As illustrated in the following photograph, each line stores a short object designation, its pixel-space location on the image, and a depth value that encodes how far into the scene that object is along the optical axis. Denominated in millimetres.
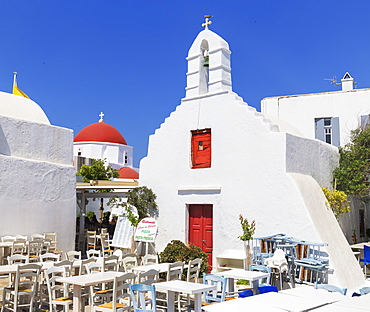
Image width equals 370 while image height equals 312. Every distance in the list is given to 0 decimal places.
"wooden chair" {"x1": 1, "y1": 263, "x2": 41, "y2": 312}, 7723
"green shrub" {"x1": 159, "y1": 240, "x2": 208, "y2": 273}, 11109
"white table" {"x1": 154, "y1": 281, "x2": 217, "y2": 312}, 6682
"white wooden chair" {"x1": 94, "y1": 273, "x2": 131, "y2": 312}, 6922
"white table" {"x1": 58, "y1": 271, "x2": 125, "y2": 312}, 7250
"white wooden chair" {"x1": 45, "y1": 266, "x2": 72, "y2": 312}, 7582
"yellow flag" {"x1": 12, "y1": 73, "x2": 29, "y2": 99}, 19562
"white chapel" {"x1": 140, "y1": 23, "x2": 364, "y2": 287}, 11219
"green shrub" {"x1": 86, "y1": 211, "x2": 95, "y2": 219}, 28688
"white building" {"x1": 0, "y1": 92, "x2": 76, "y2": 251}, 13156
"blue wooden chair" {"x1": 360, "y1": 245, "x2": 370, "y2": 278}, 11703
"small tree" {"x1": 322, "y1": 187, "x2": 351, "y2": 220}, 12672
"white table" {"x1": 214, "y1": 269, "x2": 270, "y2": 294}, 7977
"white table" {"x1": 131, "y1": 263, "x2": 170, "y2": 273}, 8773
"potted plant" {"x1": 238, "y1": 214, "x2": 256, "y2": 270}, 11008
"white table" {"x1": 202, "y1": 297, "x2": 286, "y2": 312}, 5113
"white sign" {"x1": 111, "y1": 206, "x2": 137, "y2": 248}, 14117
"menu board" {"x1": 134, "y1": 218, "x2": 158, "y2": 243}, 13180
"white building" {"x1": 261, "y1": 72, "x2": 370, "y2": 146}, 17391
